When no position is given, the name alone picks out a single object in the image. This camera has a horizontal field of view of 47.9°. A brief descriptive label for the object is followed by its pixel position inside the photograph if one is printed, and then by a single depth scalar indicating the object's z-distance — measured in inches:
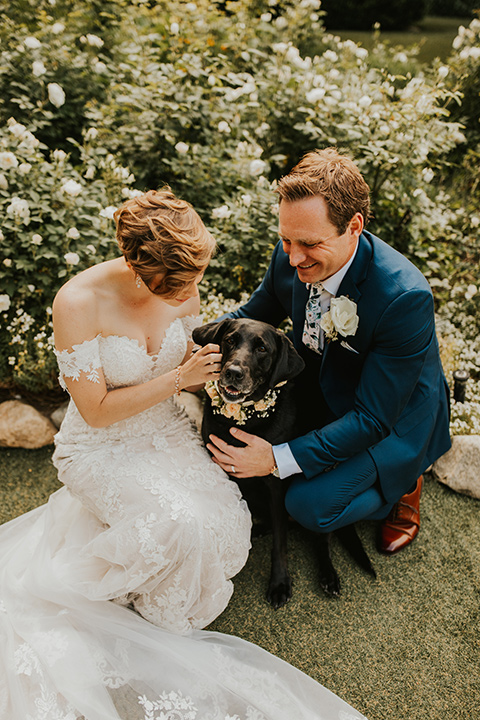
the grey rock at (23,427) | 146.7
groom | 95.3
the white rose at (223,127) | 169.4
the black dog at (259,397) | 97.0
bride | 85.0
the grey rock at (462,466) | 132.3
